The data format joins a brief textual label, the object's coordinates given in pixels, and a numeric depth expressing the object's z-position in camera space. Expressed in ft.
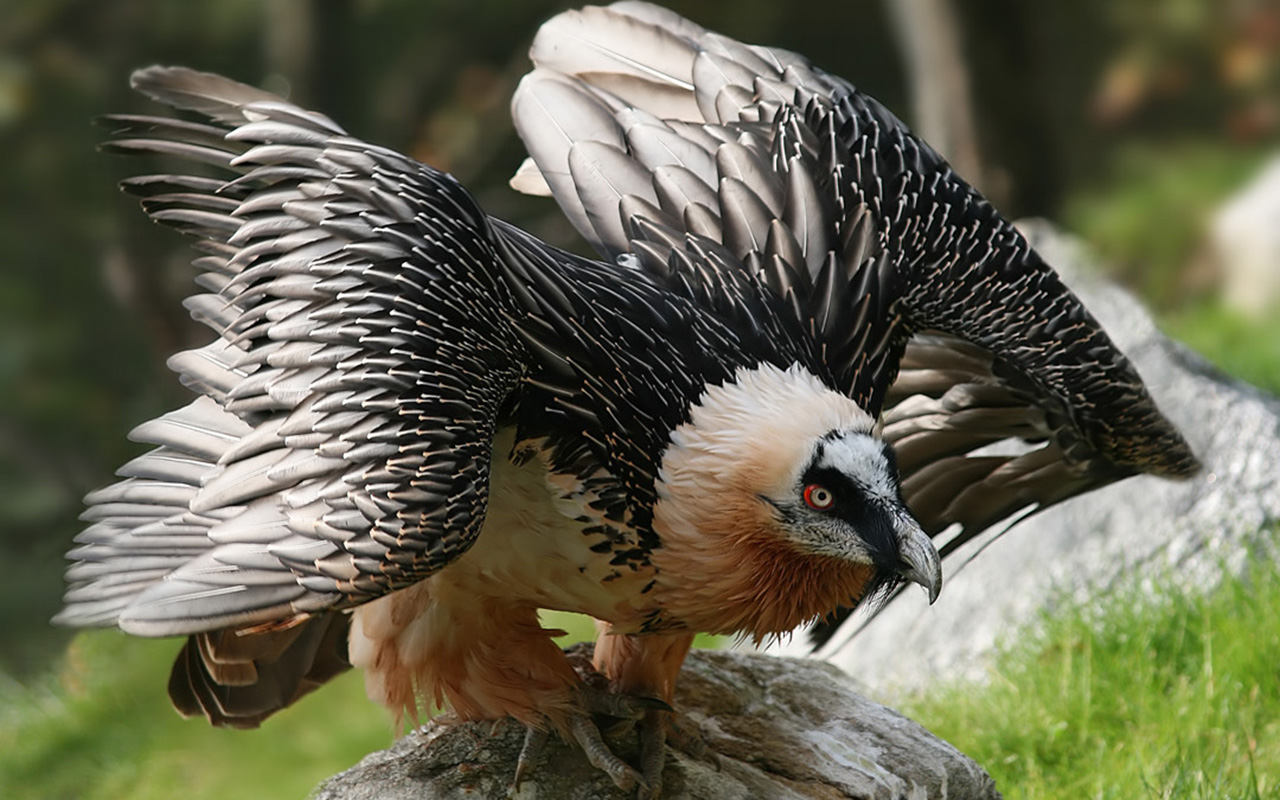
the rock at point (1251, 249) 84.33
